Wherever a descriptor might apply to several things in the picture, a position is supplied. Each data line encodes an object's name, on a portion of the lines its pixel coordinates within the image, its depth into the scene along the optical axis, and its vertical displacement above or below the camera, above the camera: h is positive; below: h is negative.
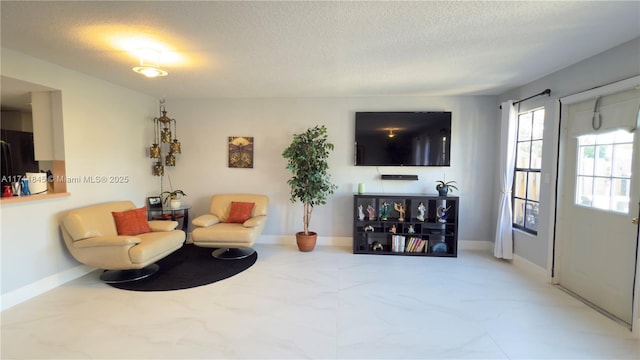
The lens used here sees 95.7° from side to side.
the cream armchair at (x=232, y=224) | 3.83 -0.85
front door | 2.47 -0.47
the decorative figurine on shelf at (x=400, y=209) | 4.45 -0.65
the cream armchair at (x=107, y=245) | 3.04 -0.87
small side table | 4.45 -0.78
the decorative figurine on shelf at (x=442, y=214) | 4.30 -0.70
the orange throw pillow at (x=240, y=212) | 4.35 -0.71
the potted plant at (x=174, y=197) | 4.54 -0.54
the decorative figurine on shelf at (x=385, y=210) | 4.53 -0.68
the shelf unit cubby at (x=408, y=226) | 4.29 -0.90
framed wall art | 4.80 +0.24
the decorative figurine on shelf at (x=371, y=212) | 4.48 -0.71
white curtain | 3.88 -0.17
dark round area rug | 3.15 -1.30
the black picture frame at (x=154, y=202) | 4.64 -0.60
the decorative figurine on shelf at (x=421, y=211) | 4.37 -0.66
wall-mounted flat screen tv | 4.47 +0.45
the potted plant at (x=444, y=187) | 4.29 -0.29
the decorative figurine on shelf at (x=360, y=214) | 4.47 -0.74
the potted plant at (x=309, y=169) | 4.25 -0.04
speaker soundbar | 4.55 -0.16
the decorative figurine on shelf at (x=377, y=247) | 4.40 -1.22
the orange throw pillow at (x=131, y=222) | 3.52 -0.72
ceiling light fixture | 2.66 +1.03
